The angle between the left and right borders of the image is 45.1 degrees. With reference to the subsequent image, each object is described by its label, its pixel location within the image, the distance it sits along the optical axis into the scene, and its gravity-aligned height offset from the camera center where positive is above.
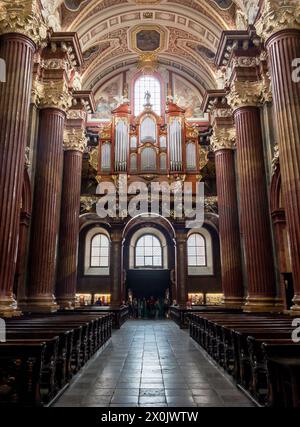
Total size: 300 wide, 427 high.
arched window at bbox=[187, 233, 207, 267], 22.20 +3.06
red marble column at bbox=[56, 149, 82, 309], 13.13 +2.74
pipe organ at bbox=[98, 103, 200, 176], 18.75 +8.11
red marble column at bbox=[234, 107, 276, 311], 10.15 +2.59
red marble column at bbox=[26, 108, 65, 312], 10.34 +2.72
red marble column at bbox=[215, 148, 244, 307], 12.98 +2.67
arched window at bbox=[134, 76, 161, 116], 21.31 +12.26
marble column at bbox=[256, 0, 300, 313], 7.50 +4.53
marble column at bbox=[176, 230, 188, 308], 15.46 +1.50
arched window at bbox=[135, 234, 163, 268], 22.28 +3.04
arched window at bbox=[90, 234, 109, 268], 22.15 +3.13
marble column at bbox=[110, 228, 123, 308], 15.07 +1.52
